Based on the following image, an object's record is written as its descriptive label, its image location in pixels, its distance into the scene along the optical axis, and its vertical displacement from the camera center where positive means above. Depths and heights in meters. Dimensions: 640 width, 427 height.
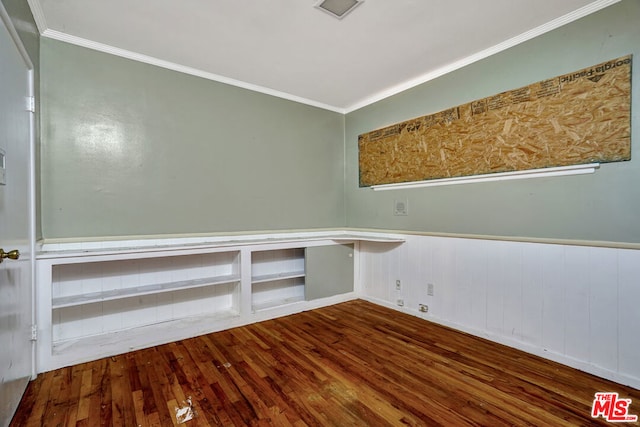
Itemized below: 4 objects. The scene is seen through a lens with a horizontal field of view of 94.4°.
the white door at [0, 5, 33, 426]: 1.57 -0.08
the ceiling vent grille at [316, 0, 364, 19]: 2.14 +1.51
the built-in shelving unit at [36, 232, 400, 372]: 2.41 -0.76
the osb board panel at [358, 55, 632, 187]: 2.09 +0.69
